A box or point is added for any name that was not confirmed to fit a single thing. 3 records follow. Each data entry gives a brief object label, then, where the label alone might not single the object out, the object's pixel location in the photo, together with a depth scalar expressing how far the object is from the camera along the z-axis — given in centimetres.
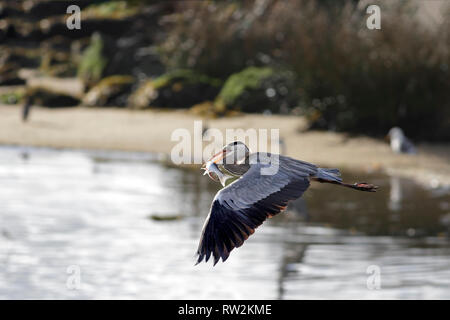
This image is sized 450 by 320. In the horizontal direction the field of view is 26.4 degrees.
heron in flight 649
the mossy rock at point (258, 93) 2434
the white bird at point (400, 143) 1962
